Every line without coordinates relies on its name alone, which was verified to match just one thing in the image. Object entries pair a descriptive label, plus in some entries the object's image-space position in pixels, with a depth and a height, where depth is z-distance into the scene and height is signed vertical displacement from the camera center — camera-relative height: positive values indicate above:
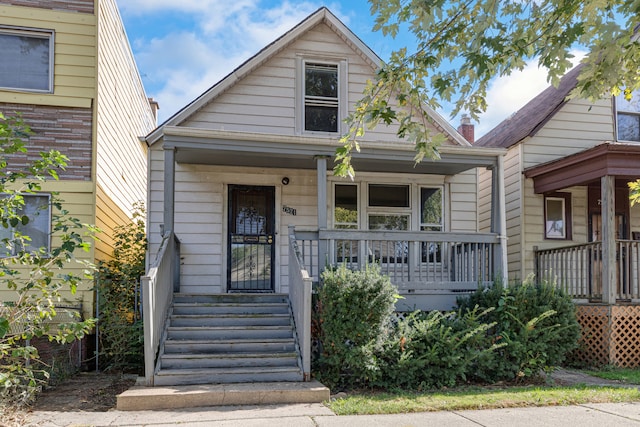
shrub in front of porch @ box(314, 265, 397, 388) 7.01 -0.97
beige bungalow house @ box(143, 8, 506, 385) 8.25 +0.91
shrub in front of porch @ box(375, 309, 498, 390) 7.07 -1.39
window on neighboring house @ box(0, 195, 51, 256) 8.89 +0.35
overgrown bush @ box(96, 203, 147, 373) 8.43 -1.01
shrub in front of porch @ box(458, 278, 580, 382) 7.55 -1.13
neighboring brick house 8.98 +2.64
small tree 5.33 -0.29
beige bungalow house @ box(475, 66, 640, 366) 10.48 +1.30
